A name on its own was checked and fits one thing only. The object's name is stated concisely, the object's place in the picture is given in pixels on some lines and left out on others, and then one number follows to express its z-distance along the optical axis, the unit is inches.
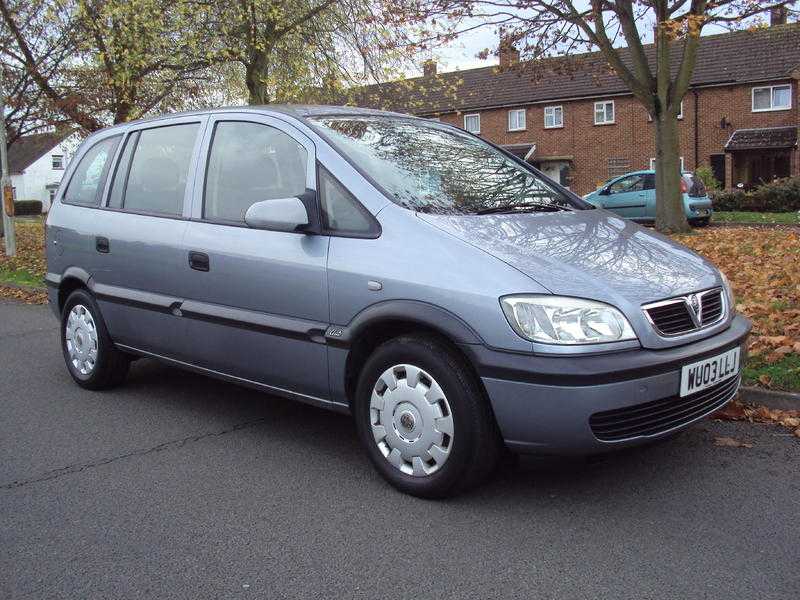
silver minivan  137.6
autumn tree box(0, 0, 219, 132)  639.8
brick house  1451.8
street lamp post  622.5
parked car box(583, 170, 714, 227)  896.9
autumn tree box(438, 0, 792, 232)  612.4
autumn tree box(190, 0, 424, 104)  656.4
